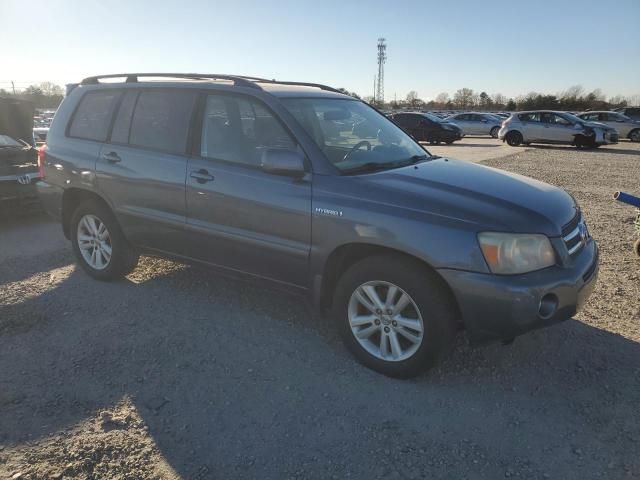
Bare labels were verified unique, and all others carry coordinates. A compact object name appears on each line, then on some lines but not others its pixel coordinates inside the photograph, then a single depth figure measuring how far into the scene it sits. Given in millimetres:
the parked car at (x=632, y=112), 27219
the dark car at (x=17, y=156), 7012
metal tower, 95506
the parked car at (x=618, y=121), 26609
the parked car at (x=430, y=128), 24500
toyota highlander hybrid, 2957
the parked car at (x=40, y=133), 15938
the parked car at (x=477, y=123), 30859
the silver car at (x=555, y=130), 21266
